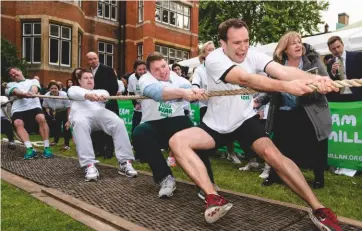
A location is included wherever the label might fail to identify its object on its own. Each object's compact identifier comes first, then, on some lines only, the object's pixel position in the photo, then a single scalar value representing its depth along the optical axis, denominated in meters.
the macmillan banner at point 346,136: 5.16
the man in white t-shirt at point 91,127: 5.11
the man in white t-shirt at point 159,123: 4.03
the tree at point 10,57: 15.45
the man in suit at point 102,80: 6.62
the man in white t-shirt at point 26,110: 6.80
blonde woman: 4.15
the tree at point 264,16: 28.61
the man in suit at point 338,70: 5.31
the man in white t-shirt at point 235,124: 2.78
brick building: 19.59
